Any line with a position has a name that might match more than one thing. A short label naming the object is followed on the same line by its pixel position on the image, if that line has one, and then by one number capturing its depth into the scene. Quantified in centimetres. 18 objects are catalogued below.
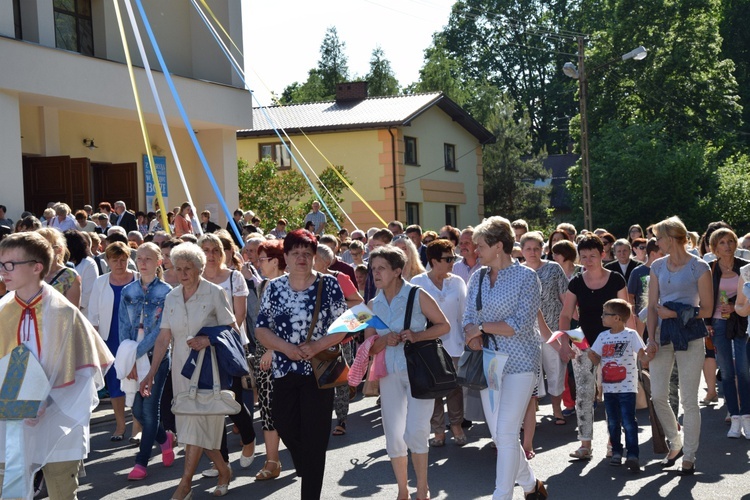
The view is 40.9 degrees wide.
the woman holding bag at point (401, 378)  707
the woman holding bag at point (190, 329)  743
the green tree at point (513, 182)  5275
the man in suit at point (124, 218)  2005
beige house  3947
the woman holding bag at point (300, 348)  646
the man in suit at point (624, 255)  1262
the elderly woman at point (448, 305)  945
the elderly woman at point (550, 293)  1032
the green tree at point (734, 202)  4375
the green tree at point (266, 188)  3150
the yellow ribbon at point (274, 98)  2072
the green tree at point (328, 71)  7525
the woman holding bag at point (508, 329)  662
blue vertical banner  2606
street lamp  3216
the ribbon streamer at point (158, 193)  1459
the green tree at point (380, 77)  6788
